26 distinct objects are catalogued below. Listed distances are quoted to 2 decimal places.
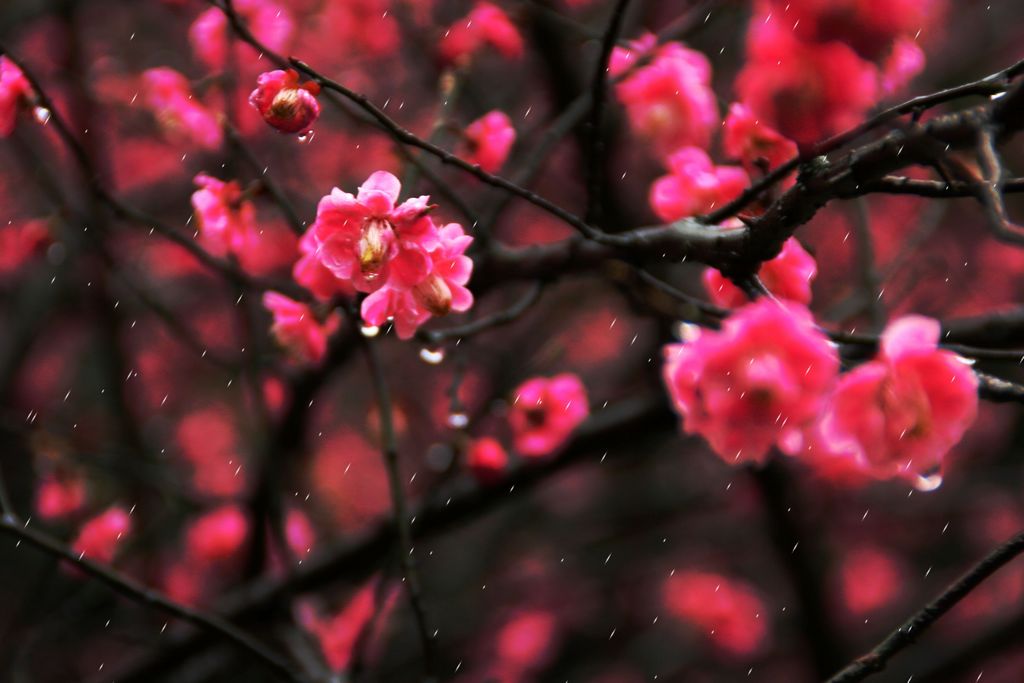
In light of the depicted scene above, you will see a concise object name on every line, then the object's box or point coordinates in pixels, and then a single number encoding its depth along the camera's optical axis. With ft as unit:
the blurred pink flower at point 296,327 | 3.01
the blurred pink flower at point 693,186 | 3.00
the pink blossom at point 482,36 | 3.47
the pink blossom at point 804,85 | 2.74
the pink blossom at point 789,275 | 2.91
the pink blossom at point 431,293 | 2.87
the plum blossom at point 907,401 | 2.76
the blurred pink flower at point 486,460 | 3.21
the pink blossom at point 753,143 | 2.96
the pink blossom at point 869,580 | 6.40
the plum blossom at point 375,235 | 2.84
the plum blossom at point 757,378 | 2.75
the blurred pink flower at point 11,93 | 2.99
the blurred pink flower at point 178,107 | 3.24
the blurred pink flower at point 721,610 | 5.43
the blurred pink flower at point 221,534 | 4.33
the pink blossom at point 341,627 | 3.73
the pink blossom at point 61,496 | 3.64
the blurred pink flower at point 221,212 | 3.01
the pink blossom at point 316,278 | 2.94
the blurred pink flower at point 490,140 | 3.16
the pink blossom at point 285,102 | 2.87
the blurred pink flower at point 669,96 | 3.26
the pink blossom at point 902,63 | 3.05
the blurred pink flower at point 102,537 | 3.55
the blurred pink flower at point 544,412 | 3.24
